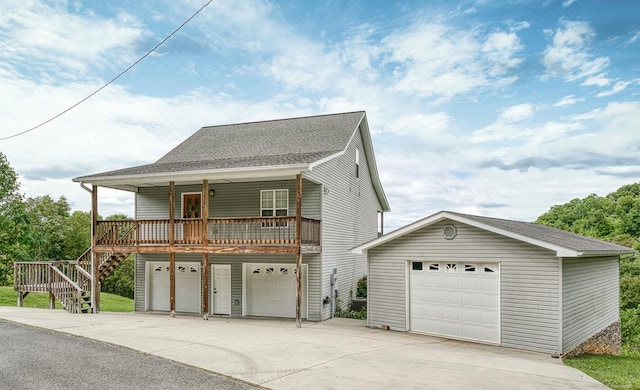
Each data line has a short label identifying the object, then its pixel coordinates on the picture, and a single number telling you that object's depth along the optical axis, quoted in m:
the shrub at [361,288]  20.15
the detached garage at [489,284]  11.05
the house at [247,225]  15.11
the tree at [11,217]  23.69
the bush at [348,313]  16.72
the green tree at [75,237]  36.62
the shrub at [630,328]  19.48
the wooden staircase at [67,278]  16.98
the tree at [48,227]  35.12
